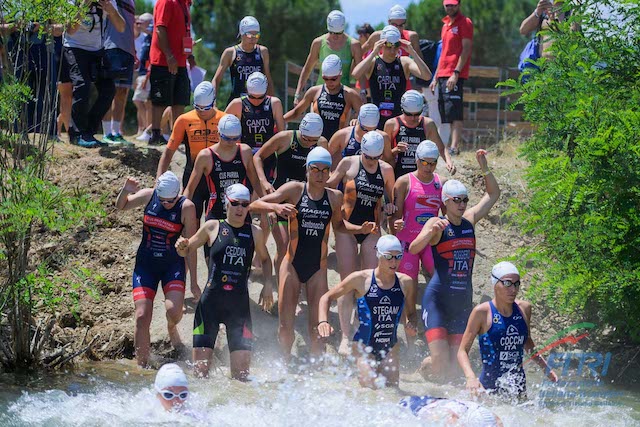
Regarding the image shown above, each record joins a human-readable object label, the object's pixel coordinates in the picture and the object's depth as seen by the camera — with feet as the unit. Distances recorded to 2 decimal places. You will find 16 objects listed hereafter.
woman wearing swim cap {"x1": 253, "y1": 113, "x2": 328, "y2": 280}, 35.68
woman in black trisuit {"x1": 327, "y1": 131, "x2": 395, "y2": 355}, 34.17
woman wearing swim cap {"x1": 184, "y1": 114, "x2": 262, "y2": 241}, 34.55
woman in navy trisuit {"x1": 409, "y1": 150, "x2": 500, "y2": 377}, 32.40
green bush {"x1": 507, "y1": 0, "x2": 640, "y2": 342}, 33.09
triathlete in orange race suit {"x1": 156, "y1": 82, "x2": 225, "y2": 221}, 36.40
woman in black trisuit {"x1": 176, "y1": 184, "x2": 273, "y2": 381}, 30.76
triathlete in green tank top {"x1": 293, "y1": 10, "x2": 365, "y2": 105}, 42.16
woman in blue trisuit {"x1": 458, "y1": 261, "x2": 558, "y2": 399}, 29.25
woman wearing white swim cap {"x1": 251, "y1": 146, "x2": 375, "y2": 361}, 32.55
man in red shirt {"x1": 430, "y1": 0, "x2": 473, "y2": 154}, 45.93
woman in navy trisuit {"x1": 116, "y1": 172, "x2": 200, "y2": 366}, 31.63
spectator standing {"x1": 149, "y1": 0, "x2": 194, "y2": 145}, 42.57
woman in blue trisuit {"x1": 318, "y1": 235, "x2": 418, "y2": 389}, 30.50
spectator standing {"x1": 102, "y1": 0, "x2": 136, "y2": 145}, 43.42
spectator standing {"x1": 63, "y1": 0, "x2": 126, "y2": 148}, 42.65
